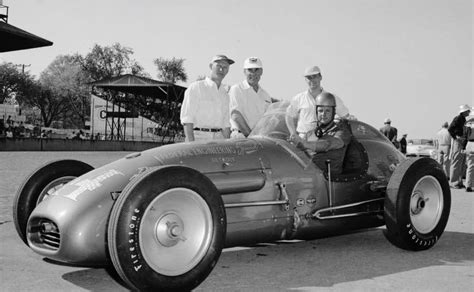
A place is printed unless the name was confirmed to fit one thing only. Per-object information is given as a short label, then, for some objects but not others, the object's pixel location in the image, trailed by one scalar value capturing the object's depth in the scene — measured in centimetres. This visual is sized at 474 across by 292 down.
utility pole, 8006
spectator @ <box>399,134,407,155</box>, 2504
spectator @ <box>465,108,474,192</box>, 1236
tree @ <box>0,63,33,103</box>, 7675
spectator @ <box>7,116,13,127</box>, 4017
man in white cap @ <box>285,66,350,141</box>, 674
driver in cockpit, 551
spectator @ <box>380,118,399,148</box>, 1673
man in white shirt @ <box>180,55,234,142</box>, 681
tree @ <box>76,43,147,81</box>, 9450
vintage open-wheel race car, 388
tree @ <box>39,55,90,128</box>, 8650
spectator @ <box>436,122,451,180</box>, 1520
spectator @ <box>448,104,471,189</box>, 1314
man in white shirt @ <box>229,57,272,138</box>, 730
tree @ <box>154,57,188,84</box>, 9562
